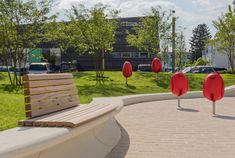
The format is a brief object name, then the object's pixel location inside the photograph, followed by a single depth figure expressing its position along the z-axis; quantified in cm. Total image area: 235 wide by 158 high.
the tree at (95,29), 2612
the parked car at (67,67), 4476
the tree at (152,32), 3500
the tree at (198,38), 10912
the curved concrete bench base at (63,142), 370
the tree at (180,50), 6029
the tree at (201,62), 7119
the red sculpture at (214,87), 1160
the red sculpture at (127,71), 2056
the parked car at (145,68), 4674
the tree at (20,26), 2122
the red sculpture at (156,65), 2353
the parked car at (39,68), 3028
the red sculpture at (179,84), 1336
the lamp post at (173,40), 3430
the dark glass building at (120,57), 6919
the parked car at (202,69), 4316
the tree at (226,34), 3071
